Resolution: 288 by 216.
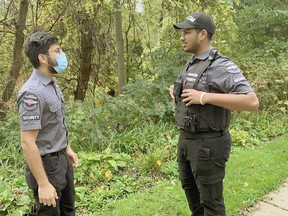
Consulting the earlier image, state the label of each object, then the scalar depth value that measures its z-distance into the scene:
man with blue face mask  2.35
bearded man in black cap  2.52
